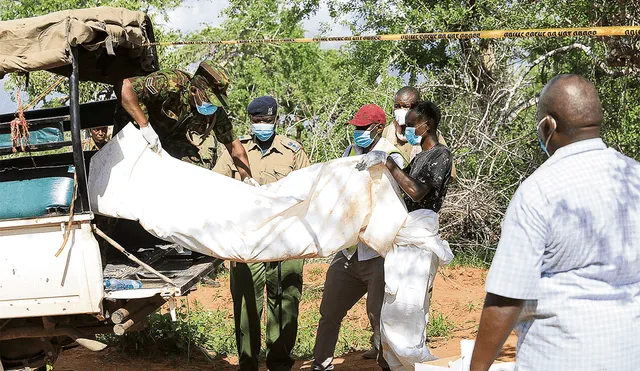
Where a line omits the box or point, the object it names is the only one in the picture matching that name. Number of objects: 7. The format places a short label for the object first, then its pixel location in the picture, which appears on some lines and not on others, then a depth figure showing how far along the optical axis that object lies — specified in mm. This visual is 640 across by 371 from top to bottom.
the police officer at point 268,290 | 5262
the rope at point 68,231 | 3924
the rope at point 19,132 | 4043
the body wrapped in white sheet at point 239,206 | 4250
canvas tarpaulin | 3941
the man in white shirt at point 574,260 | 2252
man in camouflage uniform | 4594
